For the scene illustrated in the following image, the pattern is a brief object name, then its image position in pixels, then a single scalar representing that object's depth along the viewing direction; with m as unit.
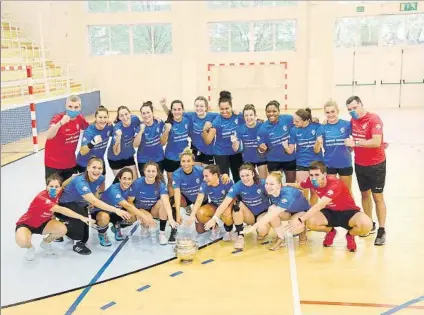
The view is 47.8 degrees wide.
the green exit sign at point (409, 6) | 18.52
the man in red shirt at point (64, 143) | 6.04
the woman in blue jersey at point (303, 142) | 5.94
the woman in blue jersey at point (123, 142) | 6.28
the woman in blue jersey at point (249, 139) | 6.18
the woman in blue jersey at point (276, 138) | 6.16
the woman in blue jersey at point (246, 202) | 5.37
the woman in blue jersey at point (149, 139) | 6.28
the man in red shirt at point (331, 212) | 5.14
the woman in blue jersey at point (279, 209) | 5.20
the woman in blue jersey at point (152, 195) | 5.60
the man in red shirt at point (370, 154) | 5.37
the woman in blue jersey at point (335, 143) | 5.63
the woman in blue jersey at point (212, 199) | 5.54
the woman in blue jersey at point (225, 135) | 6.46
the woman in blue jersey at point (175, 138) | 6.48
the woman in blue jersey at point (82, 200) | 5.33
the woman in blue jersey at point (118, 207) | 5.52
